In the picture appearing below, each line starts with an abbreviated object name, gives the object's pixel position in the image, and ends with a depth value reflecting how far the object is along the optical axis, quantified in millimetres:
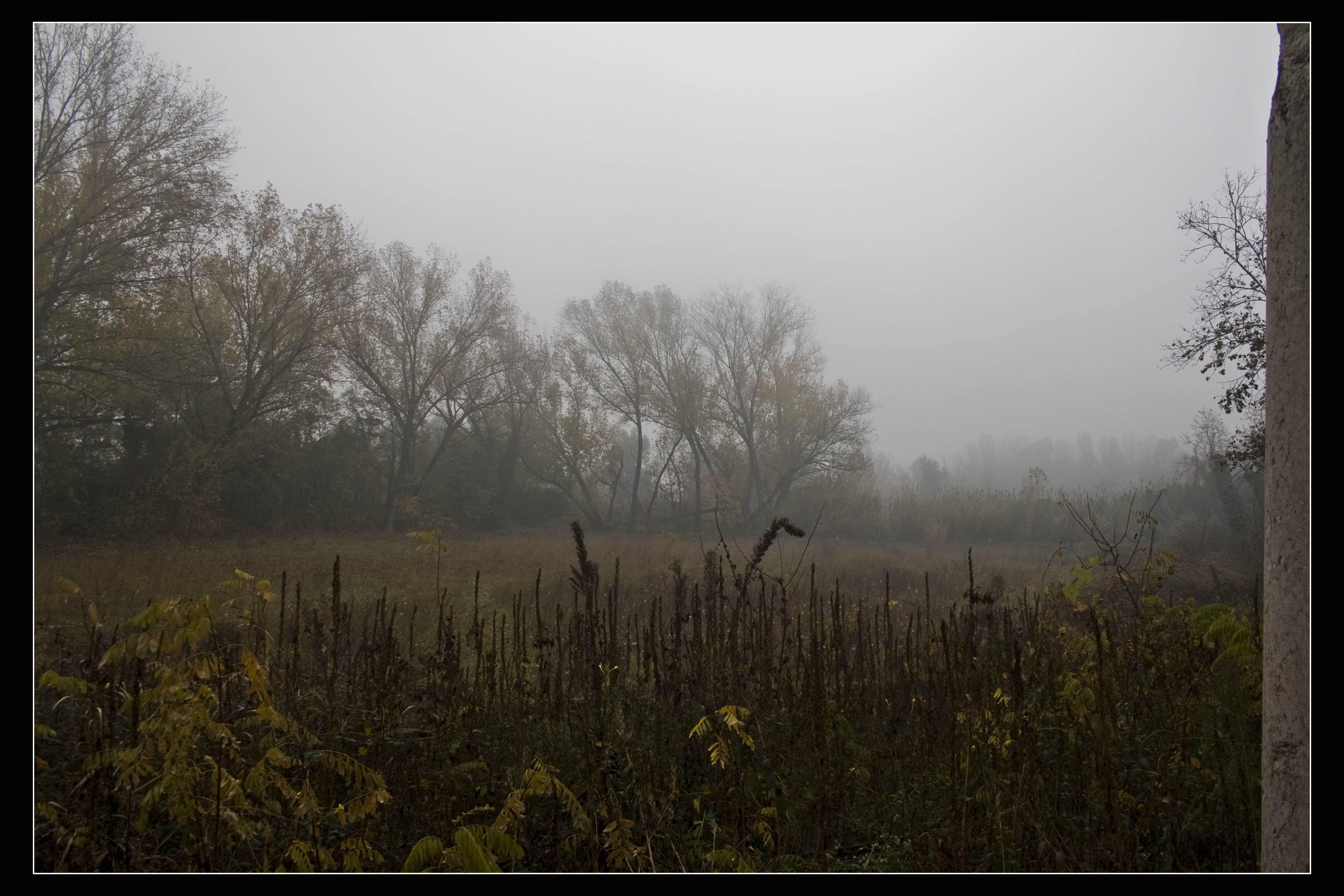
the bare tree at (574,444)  23719
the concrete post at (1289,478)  1910
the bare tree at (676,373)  28125
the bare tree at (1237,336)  7305
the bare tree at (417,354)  18703
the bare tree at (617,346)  29641
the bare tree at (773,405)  26047
